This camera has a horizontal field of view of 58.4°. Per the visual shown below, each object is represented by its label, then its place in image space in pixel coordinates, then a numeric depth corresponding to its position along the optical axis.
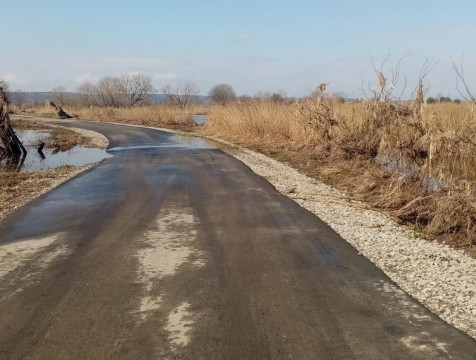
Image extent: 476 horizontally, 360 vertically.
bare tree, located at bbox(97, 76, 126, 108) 79.25
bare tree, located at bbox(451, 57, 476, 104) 7.64
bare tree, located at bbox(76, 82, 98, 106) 83.22
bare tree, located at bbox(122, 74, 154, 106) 81.56
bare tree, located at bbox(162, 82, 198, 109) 59.15
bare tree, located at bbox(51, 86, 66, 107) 87.91
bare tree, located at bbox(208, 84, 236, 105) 77.50
